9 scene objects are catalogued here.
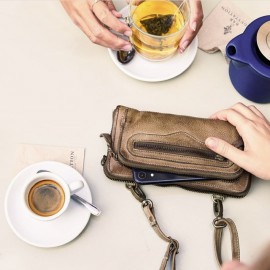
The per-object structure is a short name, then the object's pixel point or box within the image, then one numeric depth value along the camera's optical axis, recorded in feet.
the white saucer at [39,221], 2.69
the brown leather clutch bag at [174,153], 2.82
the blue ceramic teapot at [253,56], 2.84
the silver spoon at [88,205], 2.72
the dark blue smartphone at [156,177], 2.84
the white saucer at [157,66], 3.16
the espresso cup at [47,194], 2.65
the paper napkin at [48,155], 2.92
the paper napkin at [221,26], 3.30
